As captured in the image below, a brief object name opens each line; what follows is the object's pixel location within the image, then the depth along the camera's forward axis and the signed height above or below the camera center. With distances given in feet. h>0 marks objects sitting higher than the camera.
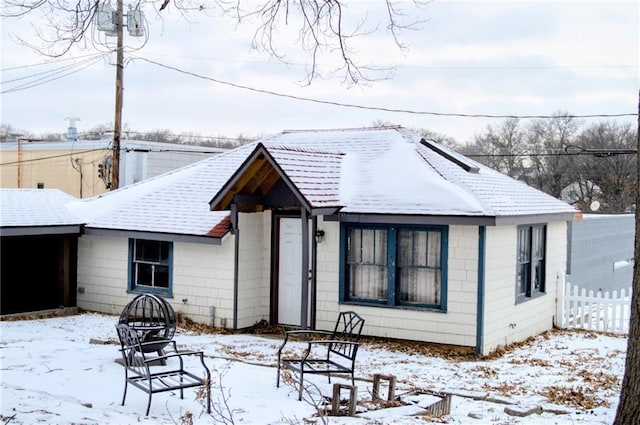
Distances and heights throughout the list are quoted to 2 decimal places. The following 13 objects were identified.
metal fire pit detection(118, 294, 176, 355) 36.42 -6.31
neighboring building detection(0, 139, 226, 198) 123.03 +5.57
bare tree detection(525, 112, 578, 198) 204.74 +13.17
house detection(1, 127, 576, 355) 46.80 -2.89
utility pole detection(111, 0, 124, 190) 78.74 +8.79
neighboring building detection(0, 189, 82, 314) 56.60 -4.48
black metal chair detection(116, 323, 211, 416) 29.09 -7.05
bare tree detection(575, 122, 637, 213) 190.70 +9.65
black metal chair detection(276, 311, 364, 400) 32.71 -7.45
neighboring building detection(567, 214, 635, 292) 74.43 -4.95
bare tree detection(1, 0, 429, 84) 29.53 +7.12
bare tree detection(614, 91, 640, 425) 22.58 -4.74
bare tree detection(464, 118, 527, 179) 217.97 +16.91
